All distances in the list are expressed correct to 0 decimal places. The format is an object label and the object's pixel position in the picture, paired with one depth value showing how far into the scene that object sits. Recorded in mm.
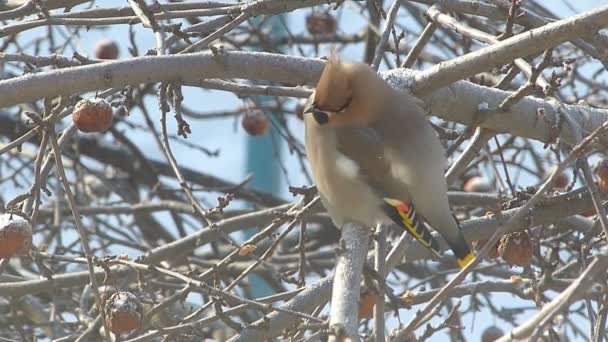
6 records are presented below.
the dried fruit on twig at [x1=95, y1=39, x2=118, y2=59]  9367
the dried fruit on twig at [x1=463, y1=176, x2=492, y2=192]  8656
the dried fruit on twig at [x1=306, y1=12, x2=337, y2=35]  9414
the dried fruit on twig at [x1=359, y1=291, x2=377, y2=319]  5677
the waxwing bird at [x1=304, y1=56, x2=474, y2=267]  5535
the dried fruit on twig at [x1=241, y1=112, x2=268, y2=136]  8687
